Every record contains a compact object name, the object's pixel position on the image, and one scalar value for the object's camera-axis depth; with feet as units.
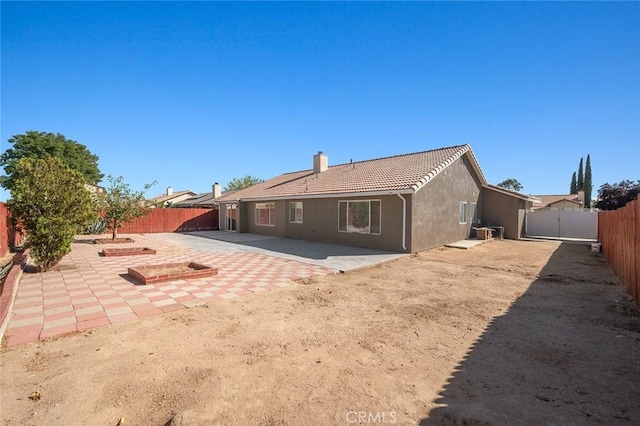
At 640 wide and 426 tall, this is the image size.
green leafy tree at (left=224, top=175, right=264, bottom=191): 197.98
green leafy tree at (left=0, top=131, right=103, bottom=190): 110.01
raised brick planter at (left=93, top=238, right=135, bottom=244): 52.80
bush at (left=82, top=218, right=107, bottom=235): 68.17
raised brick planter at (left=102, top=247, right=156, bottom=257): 37.42
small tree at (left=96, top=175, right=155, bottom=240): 52.80
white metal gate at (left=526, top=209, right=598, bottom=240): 62.39
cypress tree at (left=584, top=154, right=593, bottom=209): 153.09
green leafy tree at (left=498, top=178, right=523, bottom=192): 229.43
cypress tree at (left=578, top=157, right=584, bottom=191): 159.88
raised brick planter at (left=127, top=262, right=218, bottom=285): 23.11
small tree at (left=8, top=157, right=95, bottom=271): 25.66
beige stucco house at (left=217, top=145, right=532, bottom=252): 40.68
